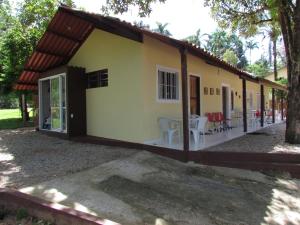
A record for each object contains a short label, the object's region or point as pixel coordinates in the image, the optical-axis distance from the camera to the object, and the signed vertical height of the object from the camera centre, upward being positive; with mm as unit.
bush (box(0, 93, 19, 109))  30459 +1277
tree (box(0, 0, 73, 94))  11573 +4177
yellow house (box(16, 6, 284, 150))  6424 +1136
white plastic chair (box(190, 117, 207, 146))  6455 -496
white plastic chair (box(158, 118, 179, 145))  6597 -539
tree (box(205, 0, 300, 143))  6613 +2444
